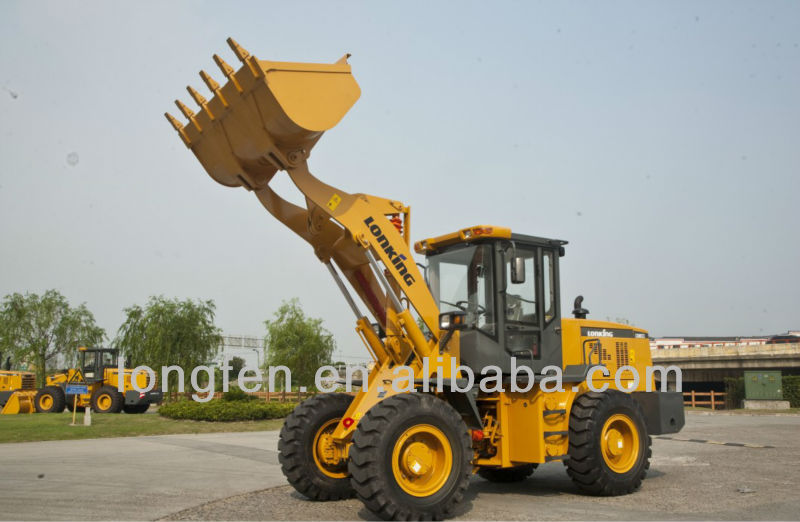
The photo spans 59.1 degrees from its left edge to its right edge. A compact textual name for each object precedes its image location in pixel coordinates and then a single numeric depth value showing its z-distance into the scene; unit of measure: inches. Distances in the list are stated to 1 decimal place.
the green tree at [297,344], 1489.9
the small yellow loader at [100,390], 1151.6
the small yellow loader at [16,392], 1200.8
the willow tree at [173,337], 1346.0
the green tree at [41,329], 1910.7
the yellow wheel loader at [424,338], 310.3
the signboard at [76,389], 989.3
